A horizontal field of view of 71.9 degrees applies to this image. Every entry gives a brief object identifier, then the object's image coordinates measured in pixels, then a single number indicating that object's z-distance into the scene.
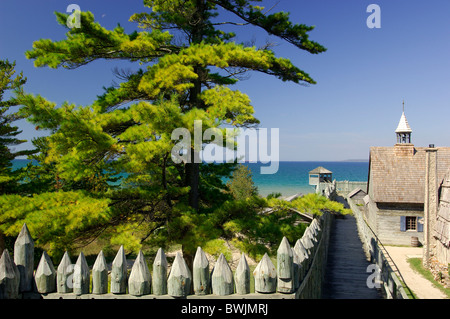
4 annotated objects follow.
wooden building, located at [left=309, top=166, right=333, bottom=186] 37.28
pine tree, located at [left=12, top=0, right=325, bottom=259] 5.64
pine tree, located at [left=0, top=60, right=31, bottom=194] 13.85
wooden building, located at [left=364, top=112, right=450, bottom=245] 22.70
